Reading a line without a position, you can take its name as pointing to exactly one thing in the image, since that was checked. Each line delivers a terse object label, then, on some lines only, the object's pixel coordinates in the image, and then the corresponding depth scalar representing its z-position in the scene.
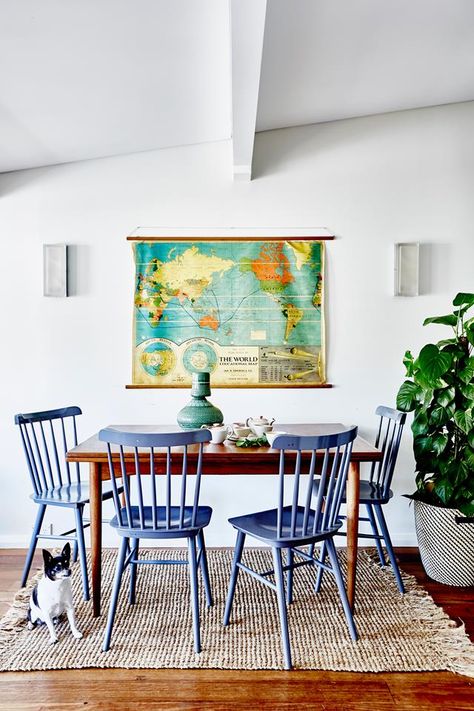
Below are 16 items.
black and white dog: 2.47
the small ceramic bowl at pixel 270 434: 2.83
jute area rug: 2.38
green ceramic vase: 3.04
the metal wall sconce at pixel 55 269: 3.65
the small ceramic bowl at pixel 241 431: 2.97
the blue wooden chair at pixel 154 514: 2.39
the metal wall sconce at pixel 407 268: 3.64
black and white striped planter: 3.11
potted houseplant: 3.06
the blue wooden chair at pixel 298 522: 2.36
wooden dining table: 2.66
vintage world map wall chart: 3.69
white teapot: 2.99
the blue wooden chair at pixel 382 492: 3.03
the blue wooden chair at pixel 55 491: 2.96
